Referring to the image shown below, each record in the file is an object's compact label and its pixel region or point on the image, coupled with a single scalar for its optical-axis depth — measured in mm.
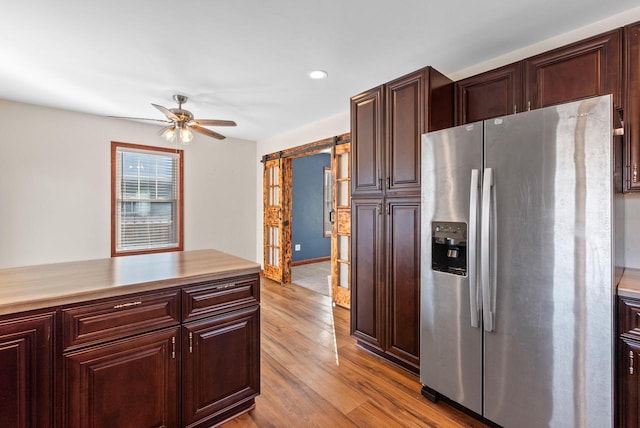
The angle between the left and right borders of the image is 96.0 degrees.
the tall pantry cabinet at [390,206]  2254
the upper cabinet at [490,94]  2193
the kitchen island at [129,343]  1225
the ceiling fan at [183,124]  2867
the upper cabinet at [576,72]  1791
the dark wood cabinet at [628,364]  1375
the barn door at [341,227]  3889
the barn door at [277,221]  4941
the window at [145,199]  4234
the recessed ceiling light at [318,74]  2704
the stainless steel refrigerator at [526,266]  1349
